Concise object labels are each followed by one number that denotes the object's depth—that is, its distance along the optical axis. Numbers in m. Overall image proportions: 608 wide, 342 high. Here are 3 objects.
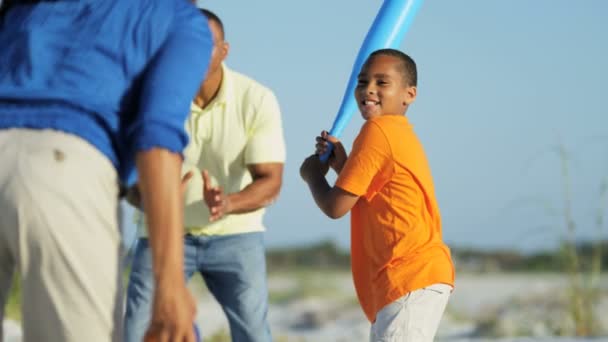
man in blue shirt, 3.62
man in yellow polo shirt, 8.66
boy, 7.07
